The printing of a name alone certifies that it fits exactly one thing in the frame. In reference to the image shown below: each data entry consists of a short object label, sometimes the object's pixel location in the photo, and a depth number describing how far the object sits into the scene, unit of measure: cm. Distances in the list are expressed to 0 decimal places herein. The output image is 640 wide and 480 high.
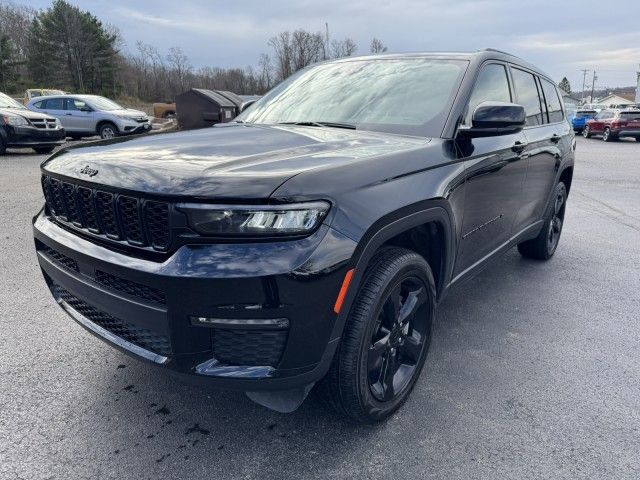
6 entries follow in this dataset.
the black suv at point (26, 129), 1194
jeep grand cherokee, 171
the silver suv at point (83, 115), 1612
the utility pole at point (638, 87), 7271
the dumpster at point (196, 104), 1789
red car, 2275
